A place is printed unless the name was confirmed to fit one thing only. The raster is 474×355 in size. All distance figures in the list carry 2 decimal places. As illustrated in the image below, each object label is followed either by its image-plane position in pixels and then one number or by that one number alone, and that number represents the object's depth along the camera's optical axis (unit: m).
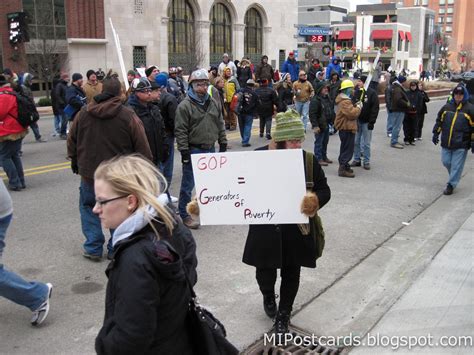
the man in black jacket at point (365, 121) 10.12
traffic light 26.06
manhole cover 3.79
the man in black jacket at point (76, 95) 10.45
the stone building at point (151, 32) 28.22
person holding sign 3.70
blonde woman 1.96
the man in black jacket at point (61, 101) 13.86
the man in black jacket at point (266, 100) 13.22
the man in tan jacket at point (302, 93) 14.27
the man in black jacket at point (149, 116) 6.09
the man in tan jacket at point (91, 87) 11.11
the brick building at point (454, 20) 143.12
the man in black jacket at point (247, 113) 12.83
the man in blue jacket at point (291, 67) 21.83
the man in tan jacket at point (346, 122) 9.33
